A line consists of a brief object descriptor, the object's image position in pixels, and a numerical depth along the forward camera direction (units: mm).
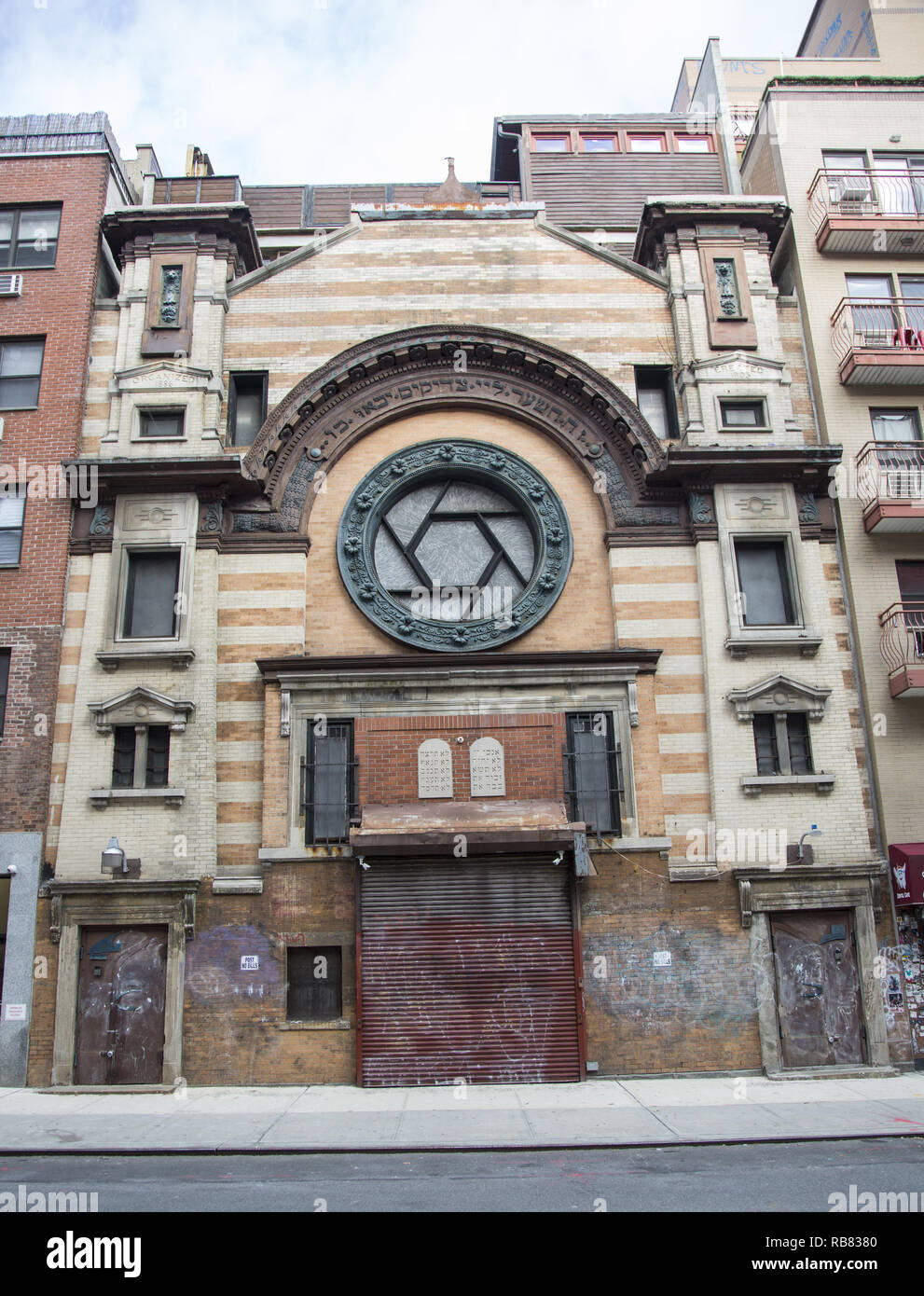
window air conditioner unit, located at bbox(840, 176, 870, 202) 21875
